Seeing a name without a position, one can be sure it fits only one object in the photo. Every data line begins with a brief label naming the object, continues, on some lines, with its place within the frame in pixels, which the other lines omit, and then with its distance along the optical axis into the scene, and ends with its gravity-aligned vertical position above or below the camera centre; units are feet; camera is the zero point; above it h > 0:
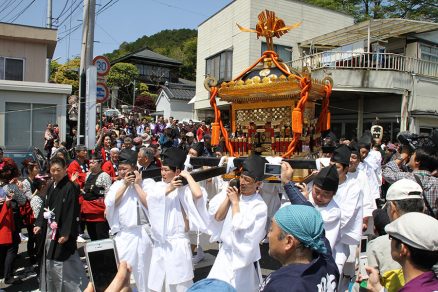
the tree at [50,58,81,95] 86.17 +11.73
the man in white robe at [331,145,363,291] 13.08 -2.65
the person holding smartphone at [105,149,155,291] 13.66 -3.11
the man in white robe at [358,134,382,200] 20.79 -1.59
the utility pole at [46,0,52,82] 54.31 +15.51
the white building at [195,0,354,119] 57.41 +15.72
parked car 31.61 -2.48
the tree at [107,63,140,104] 101.86 +12.74
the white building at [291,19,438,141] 45.73 +7.17
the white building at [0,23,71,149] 34.71 +1.25
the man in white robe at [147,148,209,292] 12.79 -3.07
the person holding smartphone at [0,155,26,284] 16.69 -4.00
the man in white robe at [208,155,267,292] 11.53 -2.89
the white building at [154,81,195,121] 85.40 +6.06
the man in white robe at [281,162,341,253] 11.69 -1.92
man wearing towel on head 6.18 -1.89
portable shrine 17.72 +1.29
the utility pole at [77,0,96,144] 29.32 +5.77
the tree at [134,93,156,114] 97.16 +6.63
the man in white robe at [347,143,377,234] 17.10 -2.27
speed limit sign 29.35 +4.66
